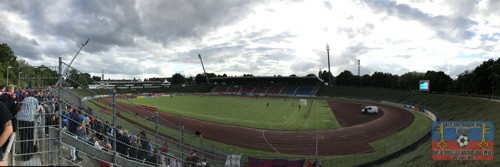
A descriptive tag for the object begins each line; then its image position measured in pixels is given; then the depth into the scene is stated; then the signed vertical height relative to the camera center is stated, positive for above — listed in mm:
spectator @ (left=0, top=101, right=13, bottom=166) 4492 -700
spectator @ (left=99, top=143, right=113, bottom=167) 7902 -2491
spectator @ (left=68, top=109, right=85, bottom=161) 7998 -1416
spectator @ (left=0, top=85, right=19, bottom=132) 6547 -393
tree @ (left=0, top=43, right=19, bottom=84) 40000 +4913
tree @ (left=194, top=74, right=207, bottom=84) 180450 +4536
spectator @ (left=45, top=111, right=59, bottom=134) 8252 -1219
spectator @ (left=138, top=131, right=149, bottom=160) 9539 -2650
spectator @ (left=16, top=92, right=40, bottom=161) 6219 -895
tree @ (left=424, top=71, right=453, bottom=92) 72875 +905
